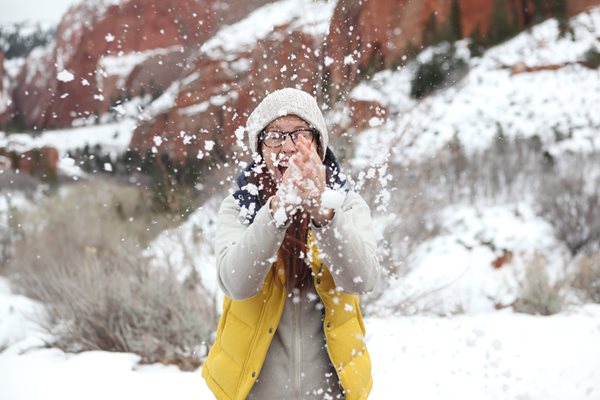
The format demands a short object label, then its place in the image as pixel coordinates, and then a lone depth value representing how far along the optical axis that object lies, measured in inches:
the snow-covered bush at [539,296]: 180.1
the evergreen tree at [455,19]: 579.2
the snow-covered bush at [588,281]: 203.0
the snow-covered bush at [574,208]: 375.6
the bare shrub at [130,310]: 143.7
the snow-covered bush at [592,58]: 797.2
